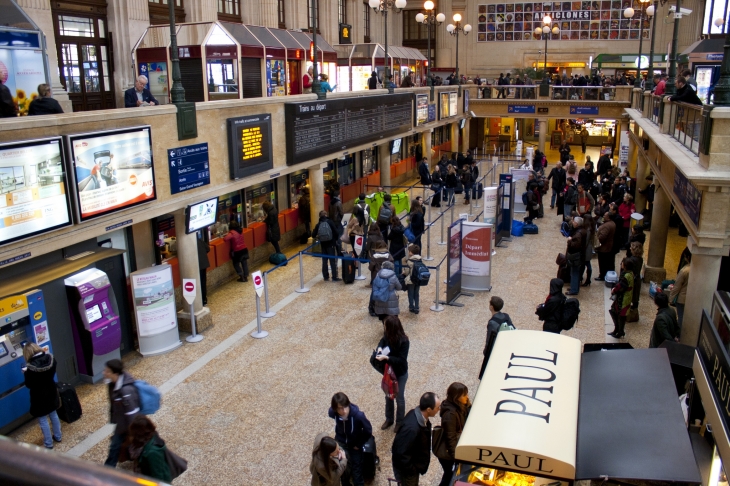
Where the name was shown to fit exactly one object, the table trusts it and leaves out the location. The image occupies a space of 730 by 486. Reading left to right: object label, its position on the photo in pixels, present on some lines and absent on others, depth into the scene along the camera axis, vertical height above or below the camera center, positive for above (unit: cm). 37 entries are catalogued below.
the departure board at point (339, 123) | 1519 -100
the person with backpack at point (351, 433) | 625 -345
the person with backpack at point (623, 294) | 1084 -355
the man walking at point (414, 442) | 591 -330
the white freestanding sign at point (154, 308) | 1063 -366
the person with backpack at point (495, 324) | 803 -304
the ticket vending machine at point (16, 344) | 829 -337
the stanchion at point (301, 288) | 1410 -445
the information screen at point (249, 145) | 1273 -117
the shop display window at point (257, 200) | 1631 -291
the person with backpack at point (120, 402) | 677 -330
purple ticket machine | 960 -352
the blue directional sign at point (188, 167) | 1112 -140
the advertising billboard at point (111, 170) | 921 -122
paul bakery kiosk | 470 -275
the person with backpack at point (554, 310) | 952 -333
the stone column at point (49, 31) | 1559 +148
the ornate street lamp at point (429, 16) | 2888 +349
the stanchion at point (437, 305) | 1268 -440
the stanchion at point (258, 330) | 1156 -442
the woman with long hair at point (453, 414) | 605 -312
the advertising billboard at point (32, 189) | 807 -130
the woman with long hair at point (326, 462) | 562 -332
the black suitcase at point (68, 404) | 855 -422
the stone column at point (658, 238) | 1364 -333
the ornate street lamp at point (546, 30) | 3438 +360
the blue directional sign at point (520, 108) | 3419 -122
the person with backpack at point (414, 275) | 1206 -359
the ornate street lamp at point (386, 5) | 2212 +303
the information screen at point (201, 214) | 1159 -232
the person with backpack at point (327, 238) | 1477 -348
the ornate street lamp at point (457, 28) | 3247 +345
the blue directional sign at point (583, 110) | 3275 -128
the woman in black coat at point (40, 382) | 780 -355
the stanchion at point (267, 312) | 1262 -446
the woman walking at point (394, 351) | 776 -323
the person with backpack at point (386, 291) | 1077 -343
